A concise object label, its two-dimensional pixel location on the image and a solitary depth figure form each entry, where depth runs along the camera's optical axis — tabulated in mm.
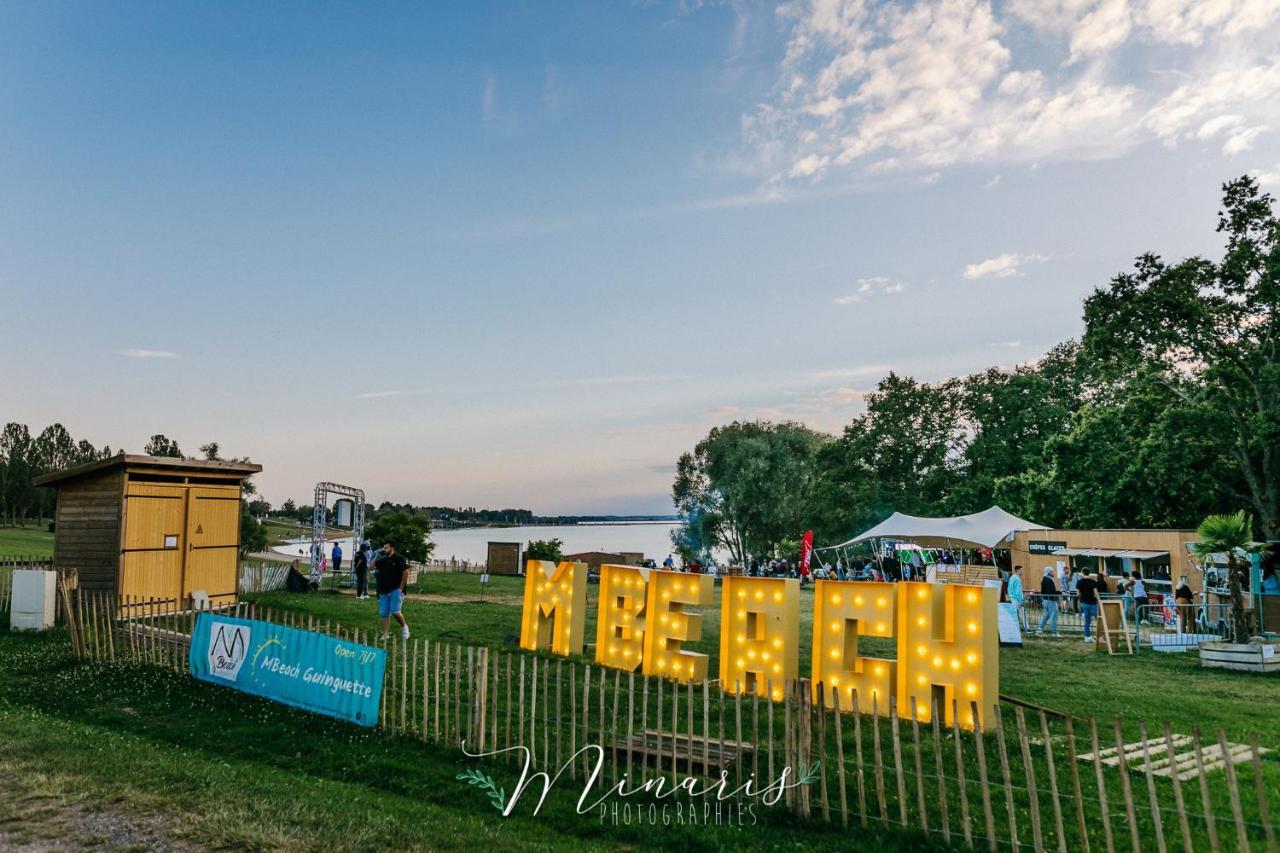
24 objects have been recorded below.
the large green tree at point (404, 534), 39781
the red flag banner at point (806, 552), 35212
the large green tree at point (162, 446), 82500
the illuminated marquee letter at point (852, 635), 10938
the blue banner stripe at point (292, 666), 9805
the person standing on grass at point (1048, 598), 21172
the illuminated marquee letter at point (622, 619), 13805
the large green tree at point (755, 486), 64250
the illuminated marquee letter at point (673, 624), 12836
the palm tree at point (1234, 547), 16047
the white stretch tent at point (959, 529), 27781
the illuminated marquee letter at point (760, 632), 11523
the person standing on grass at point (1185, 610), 20516
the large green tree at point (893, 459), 53312
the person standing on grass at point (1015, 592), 20539
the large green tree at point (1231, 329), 28609
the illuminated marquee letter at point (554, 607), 15094
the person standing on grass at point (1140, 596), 22984
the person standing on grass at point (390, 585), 16062
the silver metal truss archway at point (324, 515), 41750
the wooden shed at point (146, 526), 19297
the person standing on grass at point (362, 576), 26641
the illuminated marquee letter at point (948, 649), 10219
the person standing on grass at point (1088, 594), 20703
